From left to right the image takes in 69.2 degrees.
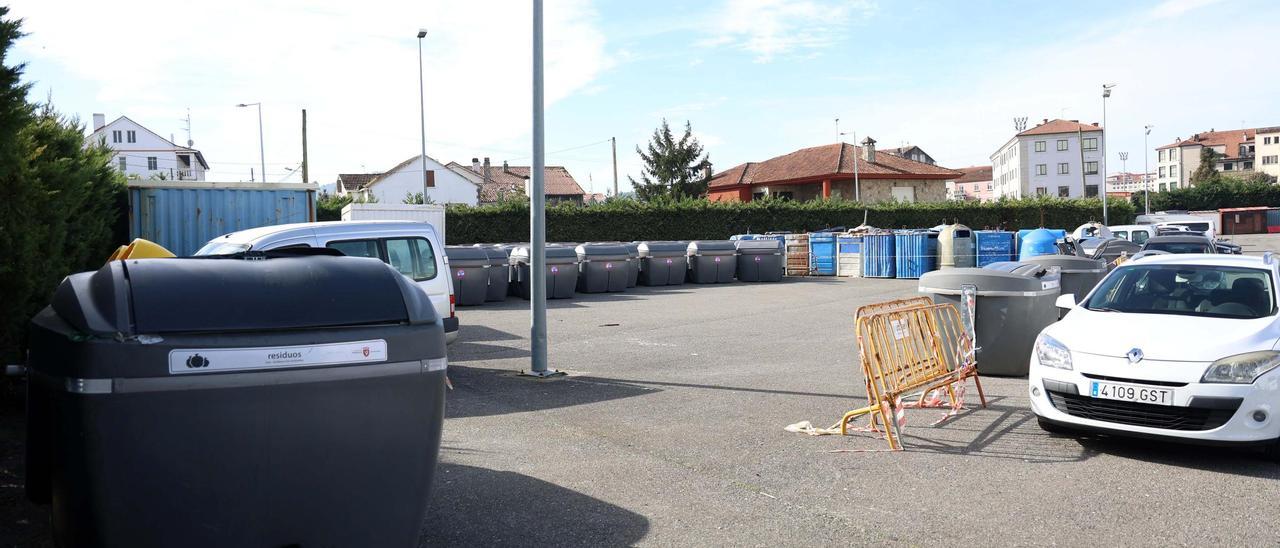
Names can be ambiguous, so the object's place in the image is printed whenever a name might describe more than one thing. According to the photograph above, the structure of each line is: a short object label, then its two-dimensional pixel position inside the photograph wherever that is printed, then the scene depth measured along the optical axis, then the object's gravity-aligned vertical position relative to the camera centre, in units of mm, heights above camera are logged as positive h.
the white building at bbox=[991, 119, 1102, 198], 95562 +9152
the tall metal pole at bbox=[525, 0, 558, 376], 10688 +161
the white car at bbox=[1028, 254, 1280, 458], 6219 -842
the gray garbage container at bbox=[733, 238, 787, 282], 28094 -238
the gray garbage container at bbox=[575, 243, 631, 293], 23406 -316
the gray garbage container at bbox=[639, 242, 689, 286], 25953 -252
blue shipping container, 13586 +812
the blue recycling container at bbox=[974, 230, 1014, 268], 28266 +33
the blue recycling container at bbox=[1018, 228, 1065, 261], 24797 +43
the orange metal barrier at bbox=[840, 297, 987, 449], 7230 -921
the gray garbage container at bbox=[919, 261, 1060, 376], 9836 -649
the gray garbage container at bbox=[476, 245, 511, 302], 21312 -414
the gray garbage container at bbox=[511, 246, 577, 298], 21938 -348
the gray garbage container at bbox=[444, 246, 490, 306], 20266 -368
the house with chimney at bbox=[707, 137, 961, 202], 60438 +4834
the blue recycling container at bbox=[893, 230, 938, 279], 28203 -125
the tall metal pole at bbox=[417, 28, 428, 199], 37469 +6443
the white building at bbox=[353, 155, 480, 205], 72438 +6041
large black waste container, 3330 -534
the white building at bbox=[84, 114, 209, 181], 79125 +10107
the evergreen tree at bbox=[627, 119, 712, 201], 70125 +6688
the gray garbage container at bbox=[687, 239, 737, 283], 27156 -227
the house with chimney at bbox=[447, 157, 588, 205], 77625 +6977
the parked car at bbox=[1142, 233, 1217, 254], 20828 -26
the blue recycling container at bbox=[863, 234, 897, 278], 29188 -203
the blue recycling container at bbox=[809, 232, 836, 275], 30844 -108
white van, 9453 +189
